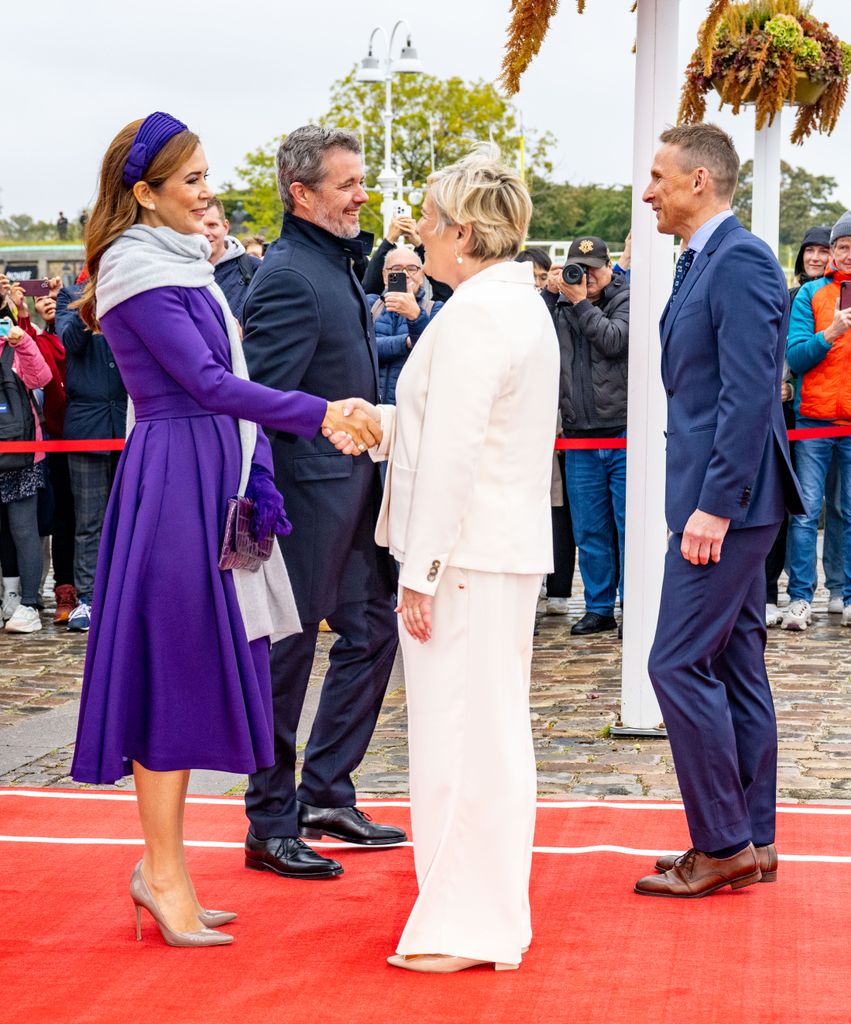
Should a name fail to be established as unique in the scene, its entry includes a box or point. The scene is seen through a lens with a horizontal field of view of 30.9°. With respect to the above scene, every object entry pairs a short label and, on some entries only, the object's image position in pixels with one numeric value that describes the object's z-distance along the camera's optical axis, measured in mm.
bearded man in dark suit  5059
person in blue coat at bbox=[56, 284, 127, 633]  10445
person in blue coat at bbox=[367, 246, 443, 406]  9562
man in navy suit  4578
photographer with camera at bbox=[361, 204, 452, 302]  9422
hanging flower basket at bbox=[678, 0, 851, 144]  10305
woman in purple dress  4188
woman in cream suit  4012
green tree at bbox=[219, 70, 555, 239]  54094
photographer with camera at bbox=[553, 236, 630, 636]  9773
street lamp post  34344
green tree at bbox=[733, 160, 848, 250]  75688
